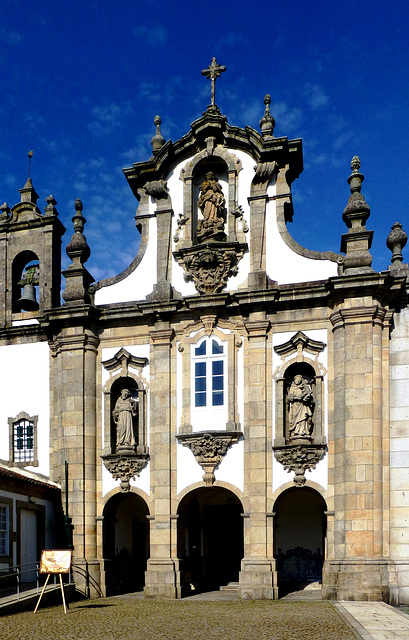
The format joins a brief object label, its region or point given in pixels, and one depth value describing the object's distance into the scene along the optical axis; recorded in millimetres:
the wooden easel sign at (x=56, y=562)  16875
